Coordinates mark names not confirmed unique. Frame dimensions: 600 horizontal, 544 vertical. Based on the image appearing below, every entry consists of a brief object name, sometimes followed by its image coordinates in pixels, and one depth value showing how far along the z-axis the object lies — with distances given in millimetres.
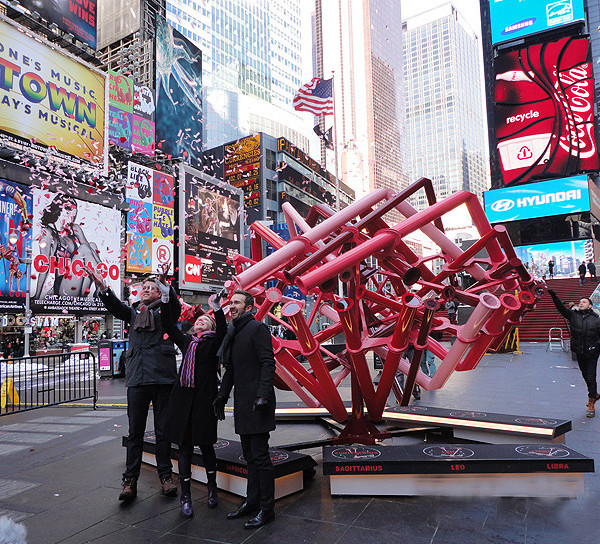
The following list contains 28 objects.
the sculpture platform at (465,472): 4453
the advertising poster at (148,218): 38469
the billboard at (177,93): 47344
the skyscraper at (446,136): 186125
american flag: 23484
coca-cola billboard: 42500
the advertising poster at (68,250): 28484
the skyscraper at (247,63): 84688
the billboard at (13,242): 26328
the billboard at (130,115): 39500
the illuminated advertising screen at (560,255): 45500
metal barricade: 10778
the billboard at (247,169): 62156
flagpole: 23956
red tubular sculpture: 4996
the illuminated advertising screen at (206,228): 43719
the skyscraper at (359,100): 196375
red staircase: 26078
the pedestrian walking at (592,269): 39875
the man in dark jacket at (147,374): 4934
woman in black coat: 4488
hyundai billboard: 41906
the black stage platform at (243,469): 4746
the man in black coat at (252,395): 4188
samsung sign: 45188
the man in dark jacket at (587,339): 8344
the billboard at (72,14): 31703
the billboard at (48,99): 25891
